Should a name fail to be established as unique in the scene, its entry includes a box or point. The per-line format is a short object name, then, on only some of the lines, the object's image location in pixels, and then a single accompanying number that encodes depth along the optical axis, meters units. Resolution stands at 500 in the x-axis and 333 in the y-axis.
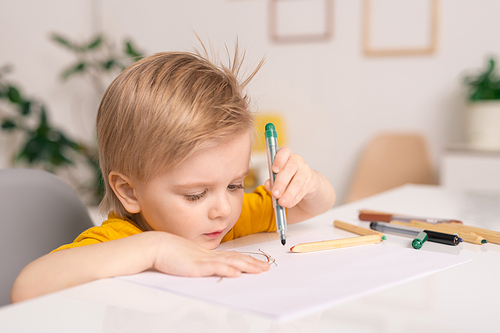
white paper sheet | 0.41
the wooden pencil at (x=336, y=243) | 0.59
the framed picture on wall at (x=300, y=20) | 2.51
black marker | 0.63
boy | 0.58
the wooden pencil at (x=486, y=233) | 0.66
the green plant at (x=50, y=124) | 2.37
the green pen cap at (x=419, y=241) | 0.61
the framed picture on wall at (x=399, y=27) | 2.30
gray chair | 0.66
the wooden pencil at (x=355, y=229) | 0.69
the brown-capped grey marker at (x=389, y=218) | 0.77
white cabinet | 1.90
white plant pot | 2.01
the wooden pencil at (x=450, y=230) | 0.65
